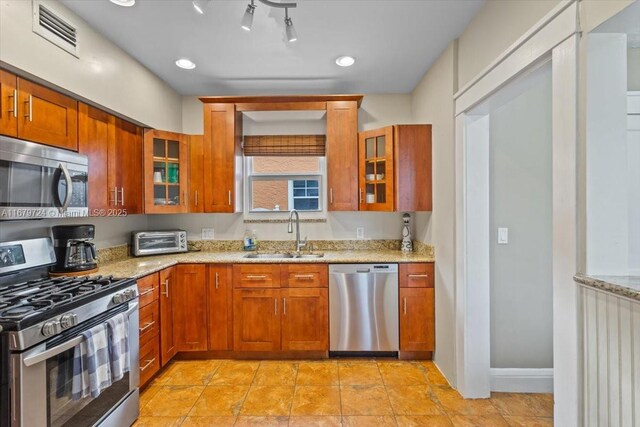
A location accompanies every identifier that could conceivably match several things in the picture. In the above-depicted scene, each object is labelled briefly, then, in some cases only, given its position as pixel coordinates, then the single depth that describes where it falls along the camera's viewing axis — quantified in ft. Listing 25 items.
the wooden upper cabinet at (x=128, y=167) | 8.63
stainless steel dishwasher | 9.49
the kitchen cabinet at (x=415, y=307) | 9.47
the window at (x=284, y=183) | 11.95
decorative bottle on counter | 11.11
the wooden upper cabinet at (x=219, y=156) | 10.73
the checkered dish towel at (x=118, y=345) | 5.93
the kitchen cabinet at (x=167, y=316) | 8.76
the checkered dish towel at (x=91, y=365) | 5.27
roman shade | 11.78
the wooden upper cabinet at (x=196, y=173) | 10.78
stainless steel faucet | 11.38
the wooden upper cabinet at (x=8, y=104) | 5.45
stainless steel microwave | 5.41
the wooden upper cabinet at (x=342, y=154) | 10.73
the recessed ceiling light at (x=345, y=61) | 8.89
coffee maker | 7.29
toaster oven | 10.21
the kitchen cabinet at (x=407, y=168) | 9.82
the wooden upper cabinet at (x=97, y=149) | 7.38
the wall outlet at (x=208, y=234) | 11.86
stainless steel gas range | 4.45
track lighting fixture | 5.84
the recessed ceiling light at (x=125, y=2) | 6.42
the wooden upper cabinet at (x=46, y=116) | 5.83
